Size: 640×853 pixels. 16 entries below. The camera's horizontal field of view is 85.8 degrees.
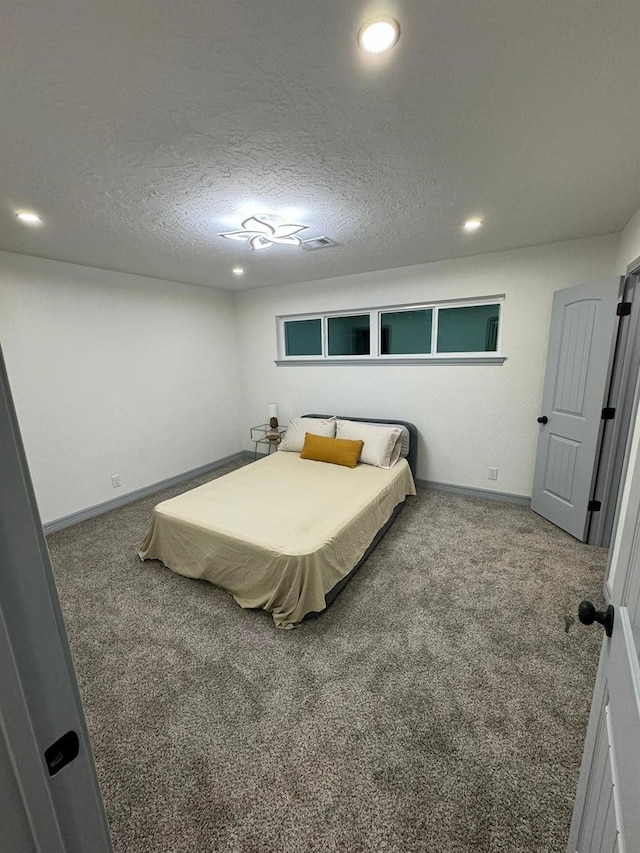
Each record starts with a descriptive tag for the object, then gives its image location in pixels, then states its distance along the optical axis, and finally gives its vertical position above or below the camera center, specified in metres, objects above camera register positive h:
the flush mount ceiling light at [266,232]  2.20 +0.82
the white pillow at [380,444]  3.39 -0.89
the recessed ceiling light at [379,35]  0.94 +0.88
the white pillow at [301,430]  3.85 -0.83
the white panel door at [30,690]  0.52 -0.52
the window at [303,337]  4.41 +0.25
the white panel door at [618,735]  0.60 -0.77
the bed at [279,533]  2.00 -1.12
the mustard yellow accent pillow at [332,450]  3.42 -0.95
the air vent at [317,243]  2.70 +0.89
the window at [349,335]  4.06 +0.23
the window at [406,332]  3.71 +0.23
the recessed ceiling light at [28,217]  2.05 +0.89
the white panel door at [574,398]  2.54 -0.40
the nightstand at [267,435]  4.54 -1.05
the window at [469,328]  3.38 +0.22
